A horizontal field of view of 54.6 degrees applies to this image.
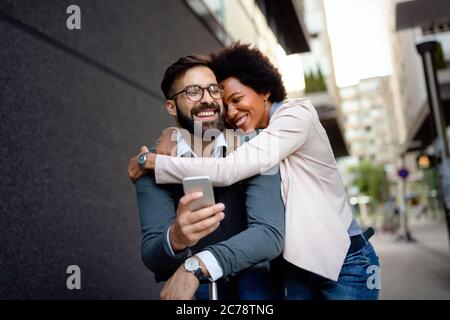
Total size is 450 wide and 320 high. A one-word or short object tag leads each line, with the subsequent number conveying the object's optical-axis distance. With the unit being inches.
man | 39.5
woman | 45.7
